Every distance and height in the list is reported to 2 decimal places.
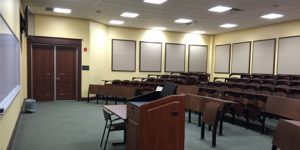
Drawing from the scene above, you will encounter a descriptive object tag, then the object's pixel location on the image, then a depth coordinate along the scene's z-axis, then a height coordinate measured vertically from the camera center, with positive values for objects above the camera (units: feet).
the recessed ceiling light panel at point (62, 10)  27.61 +6.27
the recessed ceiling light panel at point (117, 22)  33.91 +6.16
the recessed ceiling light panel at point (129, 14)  29.09 +6.20
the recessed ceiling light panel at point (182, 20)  32.22 +6.16
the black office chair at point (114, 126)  12.79 -3.12
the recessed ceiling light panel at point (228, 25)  35.04 +6.08
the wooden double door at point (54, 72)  30.94 -0.76
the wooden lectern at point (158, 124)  9.34 -2.21
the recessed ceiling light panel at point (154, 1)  23.64 +6.22
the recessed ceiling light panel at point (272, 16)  28.76 +6.09
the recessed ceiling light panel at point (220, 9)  25.71 +6.17
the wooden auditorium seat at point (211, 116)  14.41 -2.91
